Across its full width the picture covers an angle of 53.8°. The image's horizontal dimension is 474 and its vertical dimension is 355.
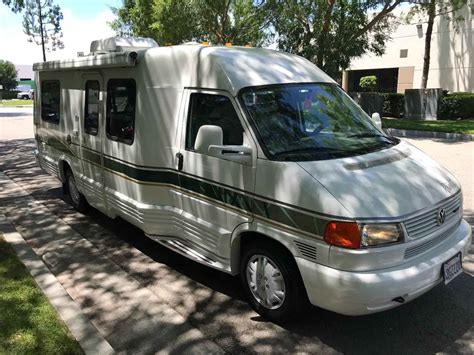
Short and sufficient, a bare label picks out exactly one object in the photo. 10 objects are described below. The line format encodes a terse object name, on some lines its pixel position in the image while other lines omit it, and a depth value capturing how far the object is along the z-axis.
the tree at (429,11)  16.91
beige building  26.86
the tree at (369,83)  31.75
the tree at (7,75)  78.56
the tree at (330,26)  17.44
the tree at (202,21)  19.73
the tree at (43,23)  30.77
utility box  20.83
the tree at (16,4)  15.03
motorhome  3.38
